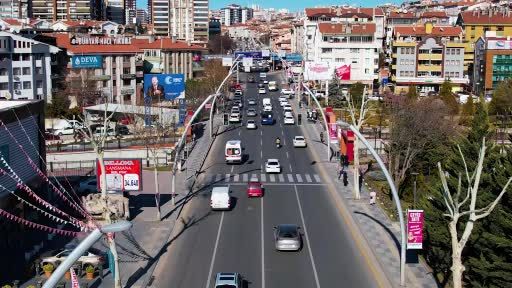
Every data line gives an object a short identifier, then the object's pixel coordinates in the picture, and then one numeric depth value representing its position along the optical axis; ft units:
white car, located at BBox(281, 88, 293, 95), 346.64
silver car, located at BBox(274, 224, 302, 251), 101.60
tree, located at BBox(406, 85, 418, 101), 255.80
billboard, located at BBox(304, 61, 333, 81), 325.01
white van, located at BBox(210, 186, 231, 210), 126.62
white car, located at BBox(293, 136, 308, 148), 203.21
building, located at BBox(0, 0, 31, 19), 562.71
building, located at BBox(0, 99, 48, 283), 95.76
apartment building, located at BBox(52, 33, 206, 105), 308.60
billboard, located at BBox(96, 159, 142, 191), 121.29
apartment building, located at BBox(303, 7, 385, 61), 431.02
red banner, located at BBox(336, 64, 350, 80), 350.17
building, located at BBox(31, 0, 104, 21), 582.76
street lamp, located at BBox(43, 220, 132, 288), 42.62
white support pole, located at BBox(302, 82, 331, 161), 184.44
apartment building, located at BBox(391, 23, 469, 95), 345.72
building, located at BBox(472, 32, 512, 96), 328.90
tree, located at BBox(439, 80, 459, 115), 259.19
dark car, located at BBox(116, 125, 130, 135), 217.05
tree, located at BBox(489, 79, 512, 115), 252.83
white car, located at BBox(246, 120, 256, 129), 238.07
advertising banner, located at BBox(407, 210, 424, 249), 85.30
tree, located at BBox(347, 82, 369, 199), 135.13
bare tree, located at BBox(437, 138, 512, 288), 68.08
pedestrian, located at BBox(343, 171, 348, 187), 149.18
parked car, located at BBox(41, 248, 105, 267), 92.07
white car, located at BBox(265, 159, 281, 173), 164.76
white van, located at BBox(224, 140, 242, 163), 175.42
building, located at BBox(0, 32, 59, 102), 260.62
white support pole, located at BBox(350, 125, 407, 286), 86.28
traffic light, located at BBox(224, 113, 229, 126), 248.32
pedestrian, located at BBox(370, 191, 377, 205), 131.34
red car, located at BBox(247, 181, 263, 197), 138.00
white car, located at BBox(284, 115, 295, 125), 253.44
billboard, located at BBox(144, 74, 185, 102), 258.57
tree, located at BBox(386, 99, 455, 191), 154.71
